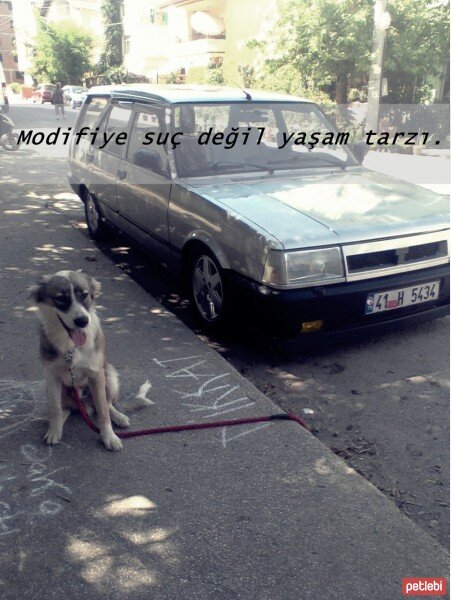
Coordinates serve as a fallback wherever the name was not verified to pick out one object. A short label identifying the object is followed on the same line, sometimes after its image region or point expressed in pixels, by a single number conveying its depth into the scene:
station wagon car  4.04
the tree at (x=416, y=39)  18.64
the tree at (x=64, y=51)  56.06
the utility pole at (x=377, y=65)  15.97
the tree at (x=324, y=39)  18.75
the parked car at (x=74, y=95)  40.50
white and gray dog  3.05
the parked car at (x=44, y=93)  48.43
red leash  3.32
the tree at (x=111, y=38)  58.53
